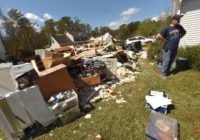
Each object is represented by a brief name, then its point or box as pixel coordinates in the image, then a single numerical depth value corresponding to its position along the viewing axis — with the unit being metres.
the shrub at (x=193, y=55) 3.36
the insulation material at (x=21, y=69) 2.43
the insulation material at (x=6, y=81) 2.26
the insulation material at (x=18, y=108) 1.86
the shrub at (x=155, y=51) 4.68
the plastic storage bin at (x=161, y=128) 1.66
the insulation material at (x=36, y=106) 1.97
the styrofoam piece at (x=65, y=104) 2.15
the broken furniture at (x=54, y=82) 2.40
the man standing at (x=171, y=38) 2.98
